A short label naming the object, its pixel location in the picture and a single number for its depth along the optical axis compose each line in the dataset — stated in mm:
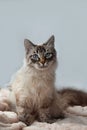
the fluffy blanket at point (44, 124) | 1235
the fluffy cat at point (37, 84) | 1352
